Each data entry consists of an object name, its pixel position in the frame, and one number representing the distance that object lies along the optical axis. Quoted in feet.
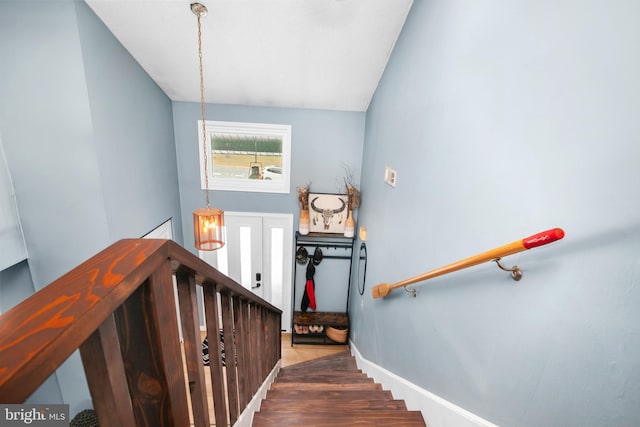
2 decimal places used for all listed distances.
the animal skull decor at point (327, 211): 13.16
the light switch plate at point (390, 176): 8.05
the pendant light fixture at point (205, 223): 7.36
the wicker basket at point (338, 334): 13.92
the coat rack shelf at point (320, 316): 13.67
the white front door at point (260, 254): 13.67
